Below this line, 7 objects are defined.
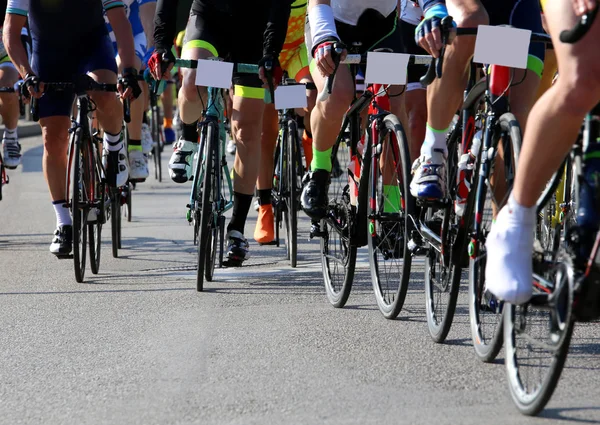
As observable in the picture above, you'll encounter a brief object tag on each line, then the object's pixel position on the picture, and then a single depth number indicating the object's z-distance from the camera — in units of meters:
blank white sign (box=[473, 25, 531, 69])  8.74
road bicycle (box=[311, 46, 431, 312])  10.95
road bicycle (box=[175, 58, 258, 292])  13.43
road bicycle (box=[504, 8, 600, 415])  6.99
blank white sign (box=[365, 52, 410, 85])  10.76
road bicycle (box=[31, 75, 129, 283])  14.26
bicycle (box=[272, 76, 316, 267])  15.69
